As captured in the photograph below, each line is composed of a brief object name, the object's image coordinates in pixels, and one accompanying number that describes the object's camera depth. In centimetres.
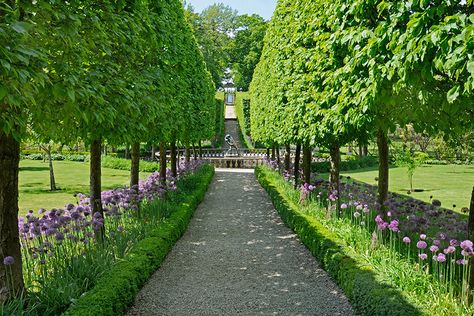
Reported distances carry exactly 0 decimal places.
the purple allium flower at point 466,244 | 423
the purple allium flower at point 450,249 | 440
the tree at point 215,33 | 6888
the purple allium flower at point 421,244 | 473
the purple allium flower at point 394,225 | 534
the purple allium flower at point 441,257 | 424
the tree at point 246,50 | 7275
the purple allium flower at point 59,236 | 571
